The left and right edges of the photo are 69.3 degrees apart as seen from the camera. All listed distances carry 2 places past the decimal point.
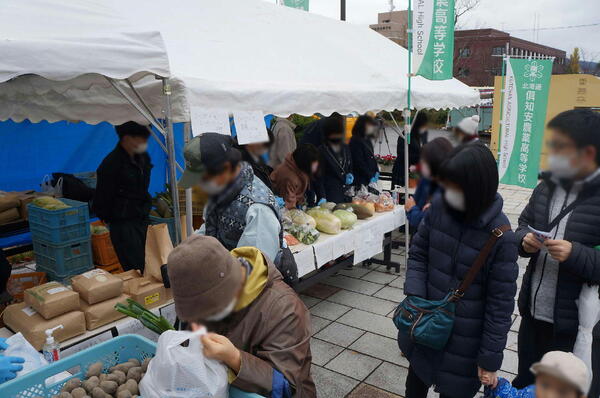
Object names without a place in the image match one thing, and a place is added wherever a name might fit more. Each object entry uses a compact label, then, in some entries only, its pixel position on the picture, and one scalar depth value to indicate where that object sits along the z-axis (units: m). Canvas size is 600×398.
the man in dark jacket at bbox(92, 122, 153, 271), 3.77
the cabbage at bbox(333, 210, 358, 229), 4.64
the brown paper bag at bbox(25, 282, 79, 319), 2.55
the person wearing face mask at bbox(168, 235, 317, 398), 1.18
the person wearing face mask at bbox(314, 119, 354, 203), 5.11
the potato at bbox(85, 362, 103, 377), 1.97
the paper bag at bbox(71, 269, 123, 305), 2.71
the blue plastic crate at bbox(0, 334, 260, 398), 1.81
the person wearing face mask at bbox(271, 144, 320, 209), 4.48
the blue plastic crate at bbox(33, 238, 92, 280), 4.38
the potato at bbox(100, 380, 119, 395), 1.84
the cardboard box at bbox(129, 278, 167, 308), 2.90
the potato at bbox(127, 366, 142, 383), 1.94
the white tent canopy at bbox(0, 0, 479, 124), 2.43
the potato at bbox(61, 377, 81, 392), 1.87
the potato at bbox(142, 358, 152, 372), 1.99
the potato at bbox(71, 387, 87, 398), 1.79
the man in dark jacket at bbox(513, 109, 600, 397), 1.91
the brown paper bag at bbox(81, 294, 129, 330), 2.67
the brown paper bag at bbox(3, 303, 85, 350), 2.47
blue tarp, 5.93
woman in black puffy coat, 1.85
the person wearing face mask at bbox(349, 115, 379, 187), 5.41
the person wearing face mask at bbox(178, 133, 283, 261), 2.19
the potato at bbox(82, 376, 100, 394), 1.85
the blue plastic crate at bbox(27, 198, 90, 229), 4.32
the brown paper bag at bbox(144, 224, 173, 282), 3.05
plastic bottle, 2.31
